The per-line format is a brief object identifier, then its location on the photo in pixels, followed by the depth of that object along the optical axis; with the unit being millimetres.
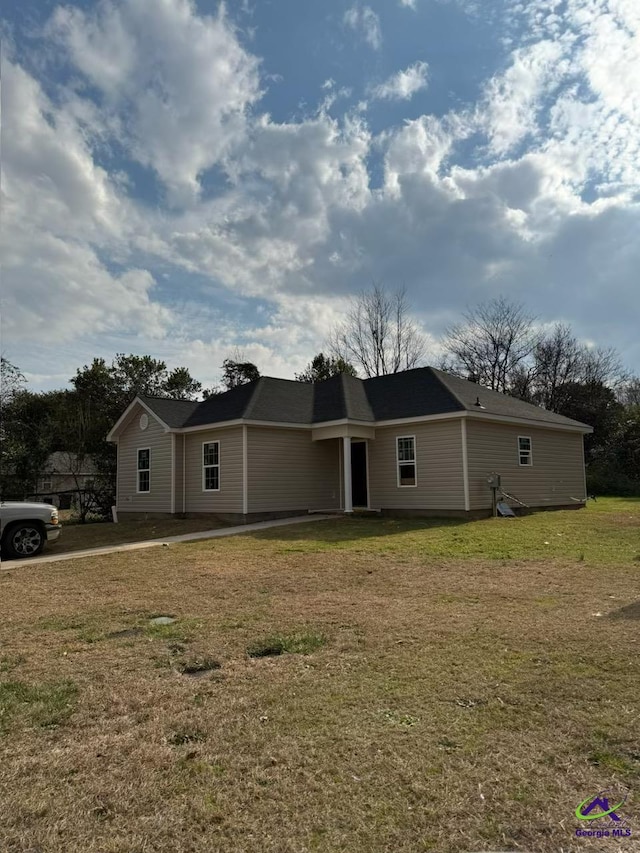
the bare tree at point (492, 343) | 37875
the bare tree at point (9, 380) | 23812
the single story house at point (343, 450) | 16203
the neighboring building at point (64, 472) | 23375
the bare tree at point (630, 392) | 41656
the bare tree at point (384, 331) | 34469
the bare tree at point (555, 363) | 37531
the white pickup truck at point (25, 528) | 11742
